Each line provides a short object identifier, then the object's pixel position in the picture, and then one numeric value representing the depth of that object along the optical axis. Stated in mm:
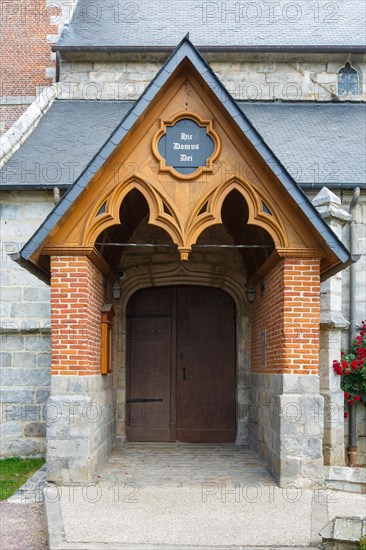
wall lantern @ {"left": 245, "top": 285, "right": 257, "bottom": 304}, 10062
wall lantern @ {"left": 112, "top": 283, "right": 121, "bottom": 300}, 10102
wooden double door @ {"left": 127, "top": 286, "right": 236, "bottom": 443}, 10742
